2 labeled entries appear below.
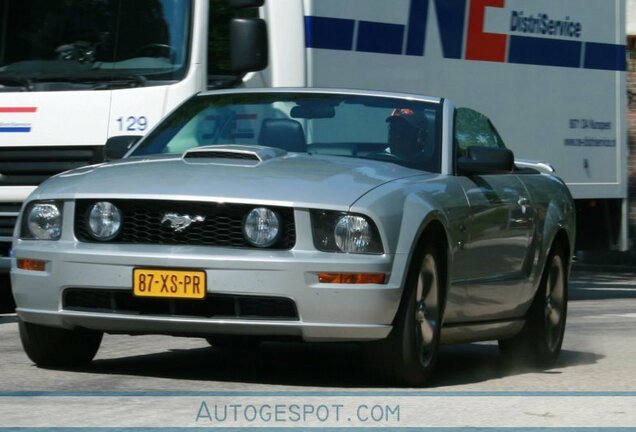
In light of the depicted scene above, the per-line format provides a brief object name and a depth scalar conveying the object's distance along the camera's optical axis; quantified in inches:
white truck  968.3
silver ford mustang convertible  581.3
